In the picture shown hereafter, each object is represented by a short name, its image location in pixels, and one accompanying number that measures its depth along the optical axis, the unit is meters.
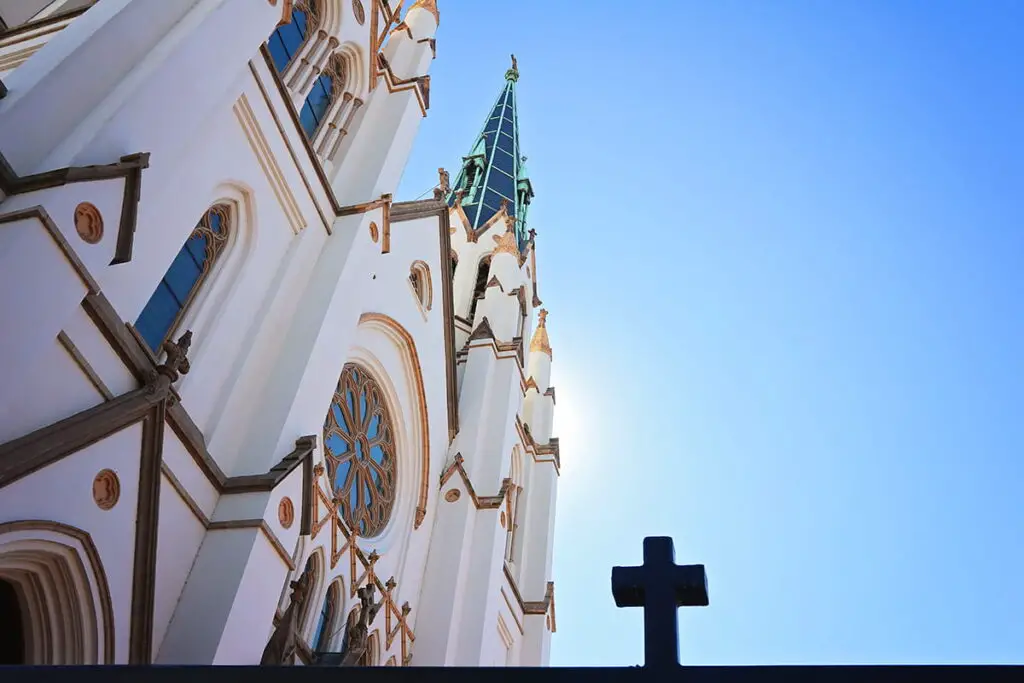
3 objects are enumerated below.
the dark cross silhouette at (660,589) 2.58
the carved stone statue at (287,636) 8.46
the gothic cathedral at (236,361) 6.52
